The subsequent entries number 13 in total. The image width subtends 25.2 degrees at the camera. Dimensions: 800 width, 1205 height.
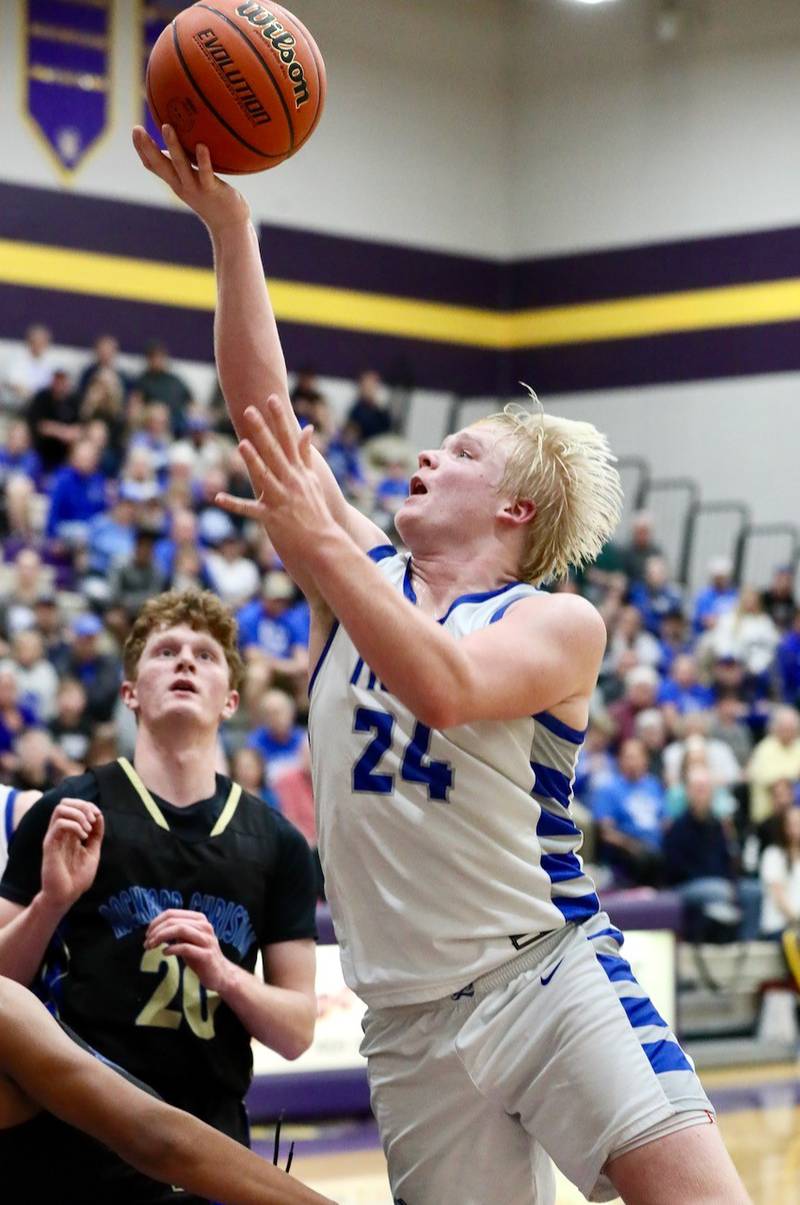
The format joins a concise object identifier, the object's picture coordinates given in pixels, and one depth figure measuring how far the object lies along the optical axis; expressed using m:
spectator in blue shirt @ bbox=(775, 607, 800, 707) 14.31
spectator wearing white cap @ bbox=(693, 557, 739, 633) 15.33
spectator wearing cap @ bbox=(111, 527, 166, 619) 11.89
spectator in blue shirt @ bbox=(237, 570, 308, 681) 12.17
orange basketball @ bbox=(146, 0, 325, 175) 3.35
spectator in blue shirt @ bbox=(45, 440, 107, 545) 12.93
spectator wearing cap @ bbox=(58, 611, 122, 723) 10.69
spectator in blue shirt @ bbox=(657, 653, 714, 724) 13.85
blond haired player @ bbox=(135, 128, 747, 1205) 2.74
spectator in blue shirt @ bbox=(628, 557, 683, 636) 15.40
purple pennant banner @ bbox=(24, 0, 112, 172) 15.83
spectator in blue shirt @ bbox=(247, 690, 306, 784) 10.71
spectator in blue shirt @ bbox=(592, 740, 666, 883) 11.01
